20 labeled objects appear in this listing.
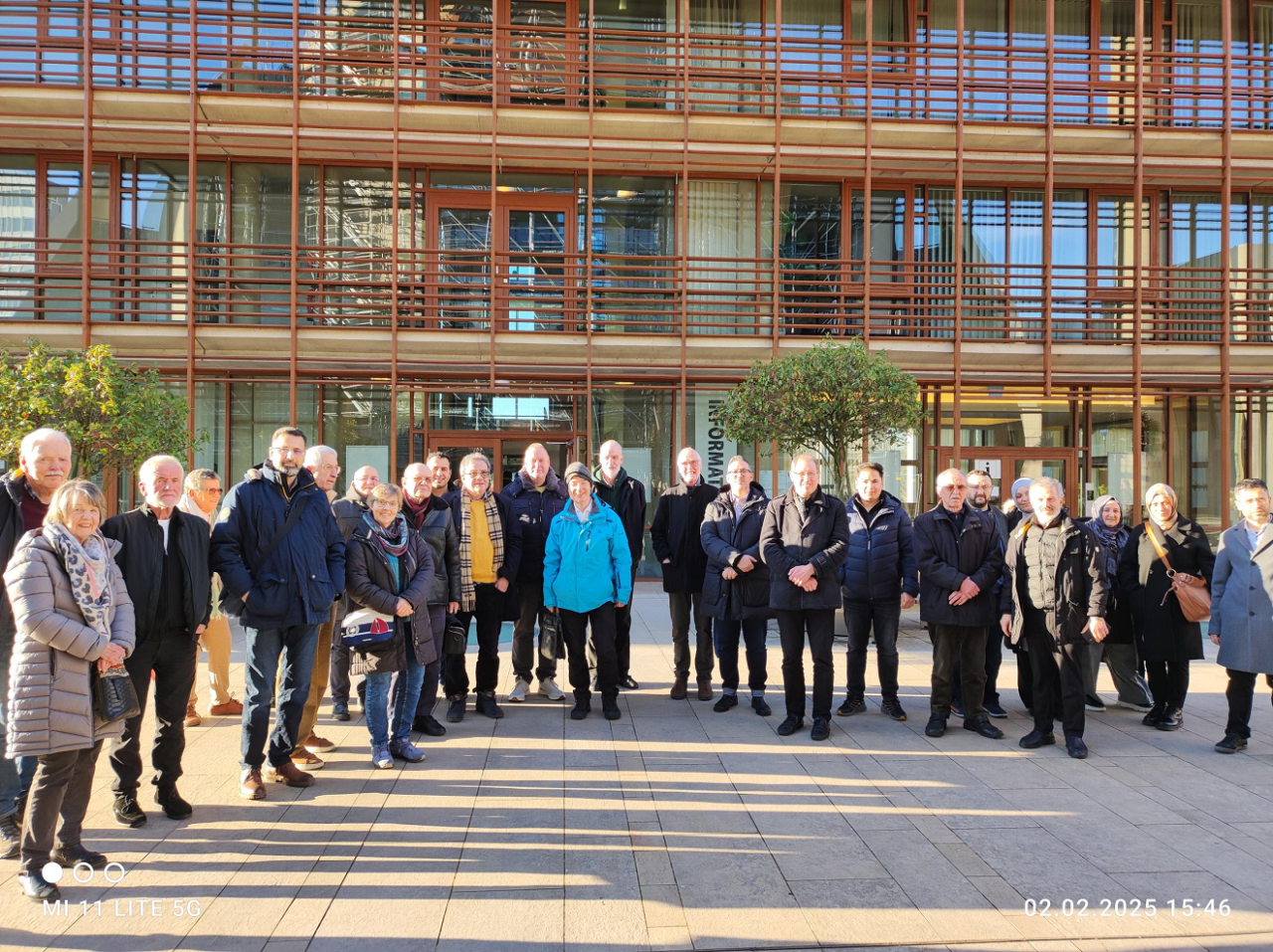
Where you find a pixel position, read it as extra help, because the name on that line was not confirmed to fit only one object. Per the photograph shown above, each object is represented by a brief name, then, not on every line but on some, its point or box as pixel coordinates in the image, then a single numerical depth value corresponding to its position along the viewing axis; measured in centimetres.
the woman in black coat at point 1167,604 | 623
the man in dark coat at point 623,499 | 722
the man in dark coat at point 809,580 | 597
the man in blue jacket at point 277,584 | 470
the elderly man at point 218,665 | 632
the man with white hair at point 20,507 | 399
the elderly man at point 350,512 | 575
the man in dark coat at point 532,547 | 681
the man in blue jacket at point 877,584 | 666
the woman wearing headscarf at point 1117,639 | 659
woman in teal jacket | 639
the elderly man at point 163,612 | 425
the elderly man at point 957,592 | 602
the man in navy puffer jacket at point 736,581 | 646
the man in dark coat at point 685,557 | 711
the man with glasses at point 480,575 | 644
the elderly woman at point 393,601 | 515
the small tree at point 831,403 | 990
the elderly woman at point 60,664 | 354
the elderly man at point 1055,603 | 561
